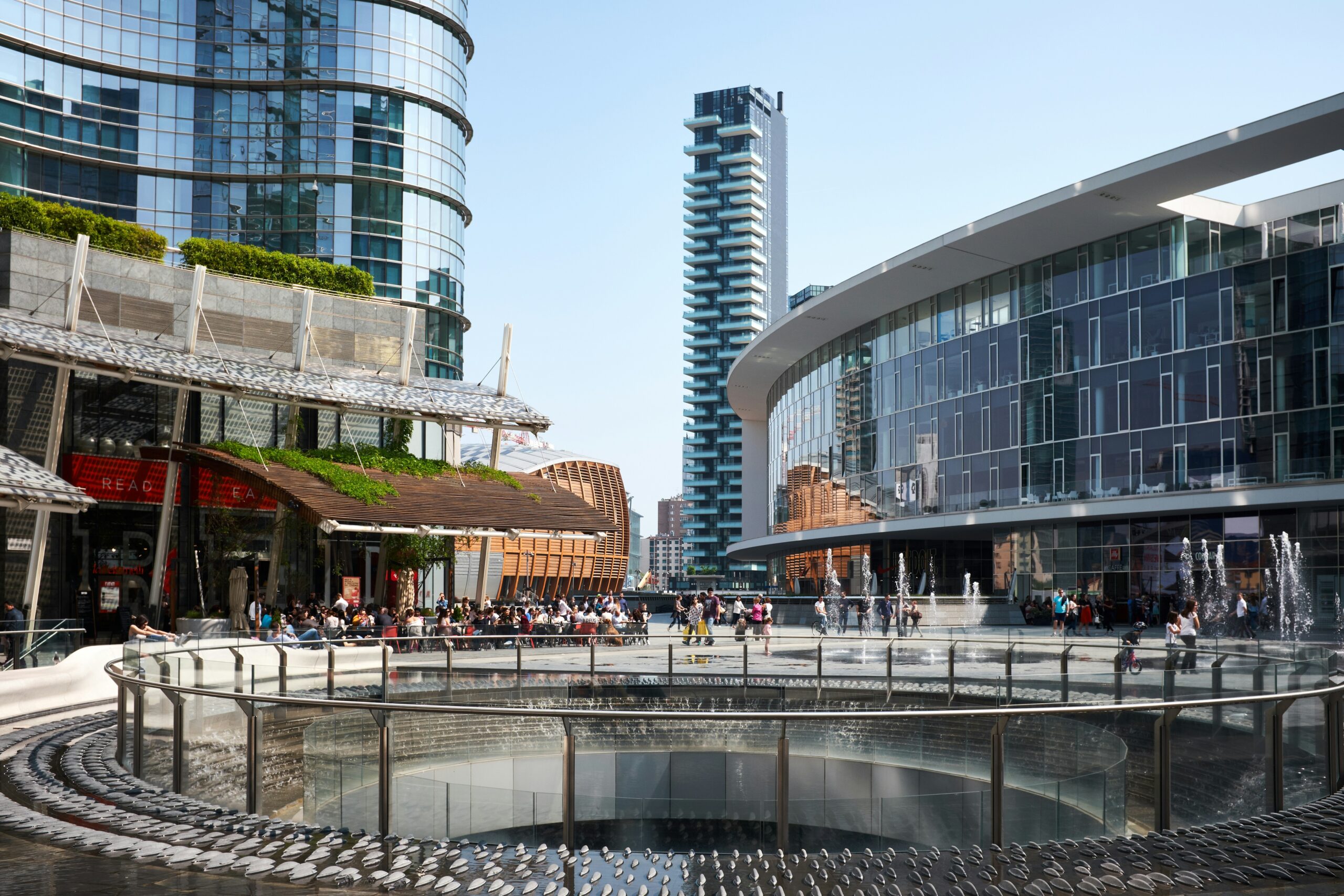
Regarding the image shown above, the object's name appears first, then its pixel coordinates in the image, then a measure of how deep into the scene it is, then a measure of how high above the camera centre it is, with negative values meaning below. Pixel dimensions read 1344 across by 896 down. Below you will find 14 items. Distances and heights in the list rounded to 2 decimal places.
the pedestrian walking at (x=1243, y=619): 35.78 -2.95
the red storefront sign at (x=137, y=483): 29.39 +1.09
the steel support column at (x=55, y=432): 26.23 +2.19
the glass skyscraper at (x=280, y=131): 65.25 +23.30
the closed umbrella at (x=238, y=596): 29.48 -1.91
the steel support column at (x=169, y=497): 29.78 +0.71
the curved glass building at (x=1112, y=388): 37.34 +5.44
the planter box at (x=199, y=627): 29.23 -2.69
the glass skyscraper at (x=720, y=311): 191.50 +36.85
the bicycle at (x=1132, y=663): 12.37 -1.50
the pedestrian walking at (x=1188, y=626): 23.47 -2.09
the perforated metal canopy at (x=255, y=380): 26.08 +3.91
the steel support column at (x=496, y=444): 35.66 +2.71
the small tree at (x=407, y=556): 35.38 -1.00
